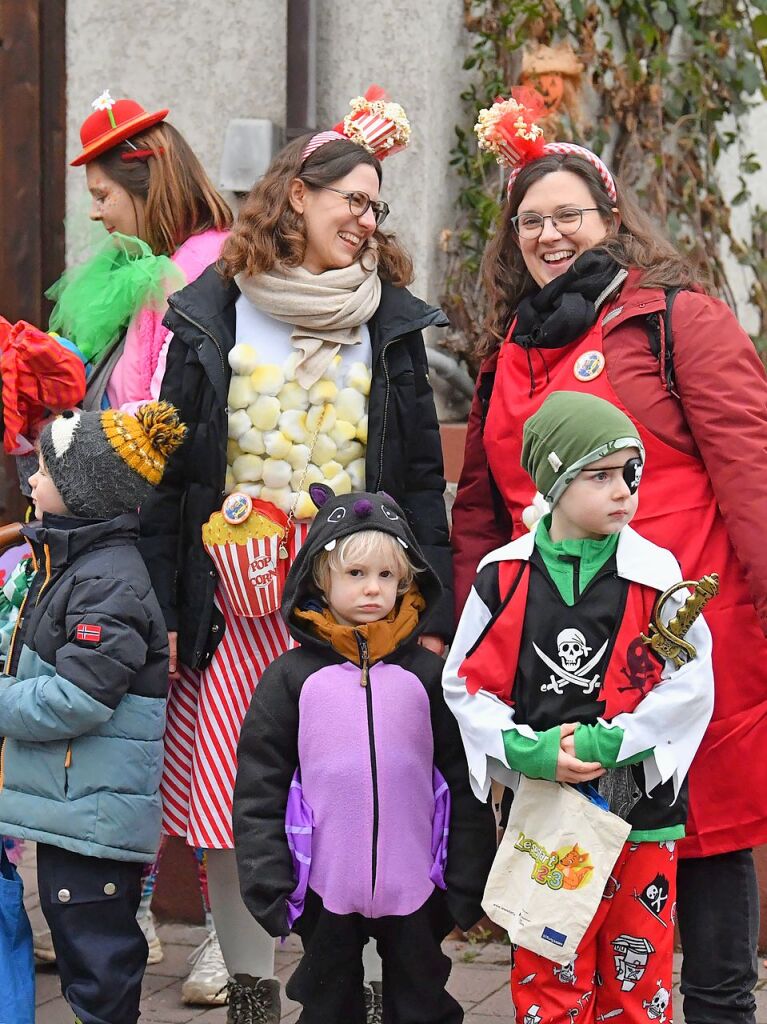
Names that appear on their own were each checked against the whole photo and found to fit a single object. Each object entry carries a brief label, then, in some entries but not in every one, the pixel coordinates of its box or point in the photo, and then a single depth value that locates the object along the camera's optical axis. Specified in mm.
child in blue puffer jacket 6676
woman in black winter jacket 7273
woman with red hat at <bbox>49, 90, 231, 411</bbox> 7906
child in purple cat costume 6367
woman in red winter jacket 6434
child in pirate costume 5953
